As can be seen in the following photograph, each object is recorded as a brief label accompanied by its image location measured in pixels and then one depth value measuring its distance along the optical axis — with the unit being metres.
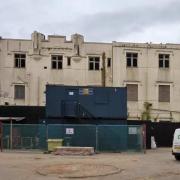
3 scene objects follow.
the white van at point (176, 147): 16.95
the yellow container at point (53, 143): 20.82
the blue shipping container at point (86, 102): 22.55
